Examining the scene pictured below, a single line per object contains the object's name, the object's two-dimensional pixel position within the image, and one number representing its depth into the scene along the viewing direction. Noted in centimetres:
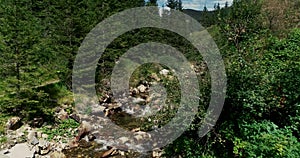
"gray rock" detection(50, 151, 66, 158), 1270
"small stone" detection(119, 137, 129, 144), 1451
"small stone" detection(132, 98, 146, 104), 2128
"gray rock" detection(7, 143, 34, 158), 1221
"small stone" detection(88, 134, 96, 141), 1482
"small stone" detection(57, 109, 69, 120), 1686
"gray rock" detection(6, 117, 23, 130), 1463
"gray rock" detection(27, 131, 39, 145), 1346
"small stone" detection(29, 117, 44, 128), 1538
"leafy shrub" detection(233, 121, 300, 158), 648
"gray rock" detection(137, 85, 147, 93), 2363
